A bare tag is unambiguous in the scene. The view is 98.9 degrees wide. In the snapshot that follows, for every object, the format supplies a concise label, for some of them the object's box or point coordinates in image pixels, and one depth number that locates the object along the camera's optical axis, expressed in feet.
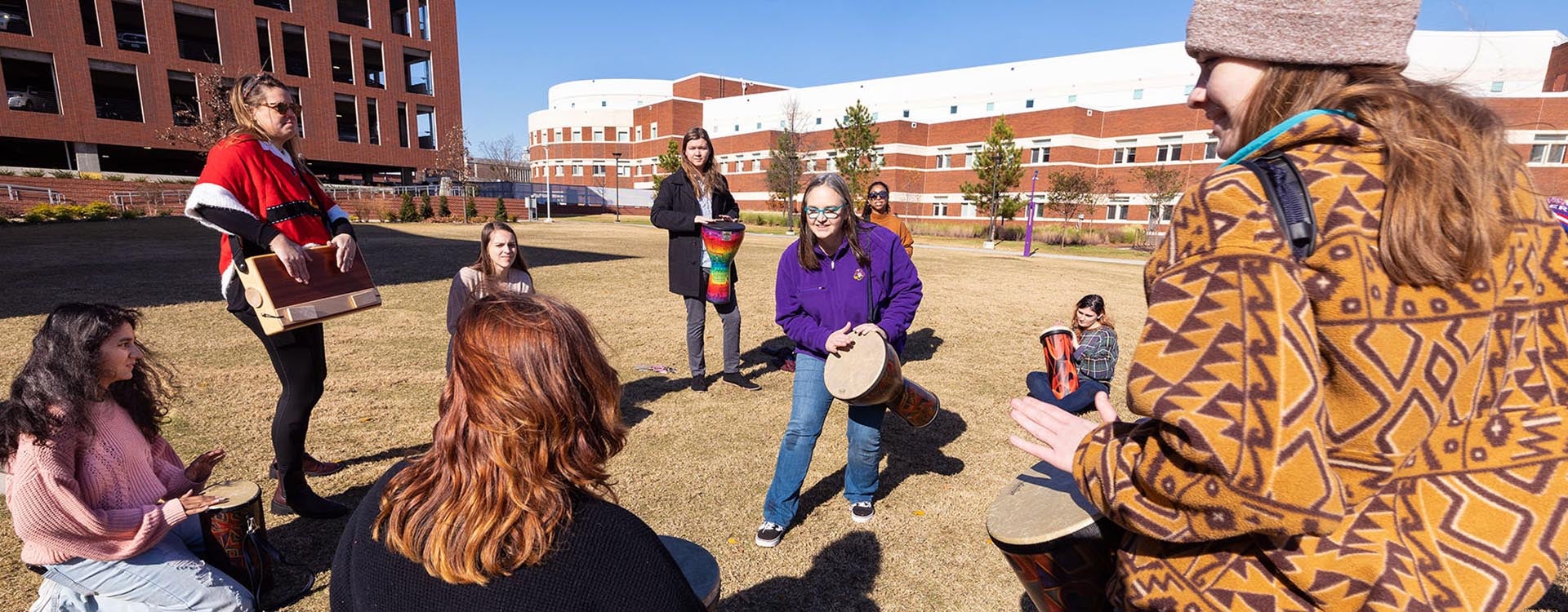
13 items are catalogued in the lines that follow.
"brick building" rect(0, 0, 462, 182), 98.99
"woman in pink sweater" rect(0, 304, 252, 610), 7.45
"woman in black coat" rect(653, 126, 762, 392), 18.33
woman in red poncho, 9.98
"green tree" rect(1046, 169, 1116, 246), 121.08
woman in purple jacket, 11.00
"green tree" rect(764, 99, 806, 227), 152.87
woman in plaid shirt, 16.94
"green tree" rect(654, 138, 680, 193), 175.42
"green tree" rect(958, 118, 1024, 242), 126.41
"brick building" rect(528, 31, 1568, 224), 125.59
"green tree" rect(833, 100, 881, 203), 138.21
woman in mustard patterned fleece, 3.00
